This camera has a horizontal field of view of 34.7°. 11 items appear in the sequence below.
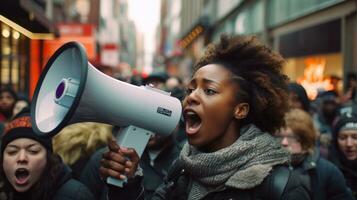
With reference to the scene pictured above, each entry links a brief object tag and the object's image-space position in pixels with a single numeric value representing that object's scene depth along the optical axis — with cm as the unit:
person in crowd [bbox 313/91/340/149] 775
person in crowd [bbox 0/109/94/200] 308
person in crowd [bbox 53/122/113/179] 441
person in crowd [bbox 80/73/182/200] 379
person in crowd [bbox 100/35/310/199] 218
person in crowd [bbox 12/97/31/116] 674
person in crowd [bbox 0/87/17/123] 723
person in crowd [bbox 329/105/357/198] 466
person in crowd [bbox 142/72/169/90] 689
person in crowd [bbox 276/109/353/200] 393
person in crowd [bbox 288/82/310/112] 513
